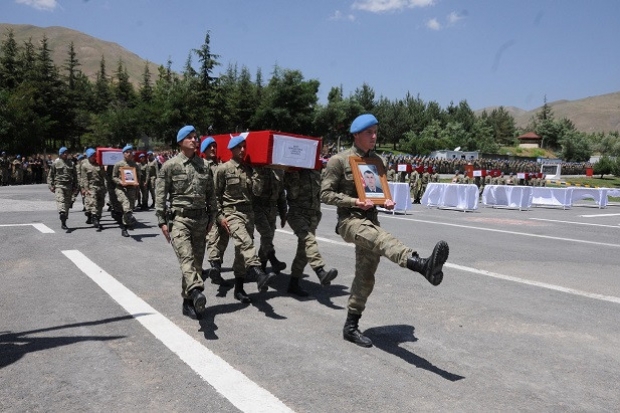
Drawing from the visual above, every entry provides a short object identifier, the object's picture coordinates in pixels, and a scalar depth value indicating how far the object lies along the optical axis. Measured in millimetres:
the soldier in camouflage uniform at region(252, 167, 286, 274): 6885
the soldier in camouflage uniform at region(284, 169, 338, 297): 6559
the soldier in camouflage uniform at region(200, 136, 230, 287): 7047
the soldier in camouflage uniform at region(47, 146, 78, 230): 12344
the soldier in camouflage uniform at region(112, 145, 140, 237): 11719
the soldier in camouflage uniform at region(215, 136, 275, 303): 6273
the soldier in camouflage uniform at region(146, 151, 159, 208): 16266
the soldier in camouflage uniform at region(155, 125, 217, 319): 5625
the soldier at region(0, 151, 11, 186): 30139
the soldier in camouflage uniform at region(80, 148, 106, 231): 12344
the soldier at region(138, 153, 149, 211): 16844
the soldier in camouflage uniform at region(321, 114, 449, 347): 4617
